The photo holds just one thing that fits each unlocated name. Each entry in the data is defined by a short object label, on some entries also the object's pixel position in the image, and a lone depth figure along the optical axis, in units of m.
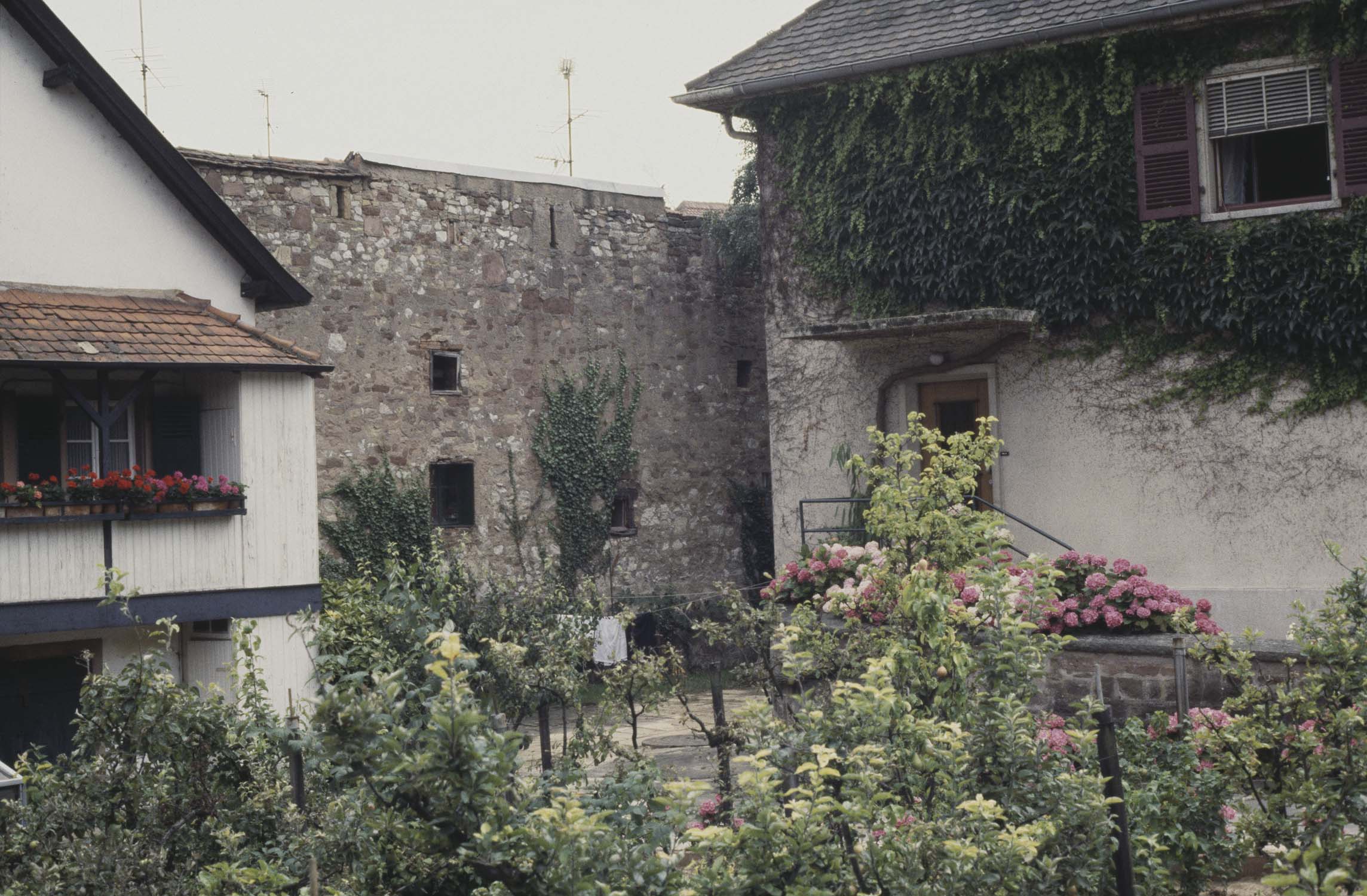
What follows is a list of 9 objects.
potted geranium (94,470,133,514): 11.03
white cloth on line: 16.47
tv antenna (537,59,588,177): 20.77
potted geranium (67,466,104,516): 10.91
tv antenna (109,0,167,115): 17.09
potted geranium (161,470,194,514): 11.38
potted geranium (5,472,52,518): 10.62
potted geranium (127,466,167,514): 11.15
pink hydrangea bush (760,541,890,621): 10.57
